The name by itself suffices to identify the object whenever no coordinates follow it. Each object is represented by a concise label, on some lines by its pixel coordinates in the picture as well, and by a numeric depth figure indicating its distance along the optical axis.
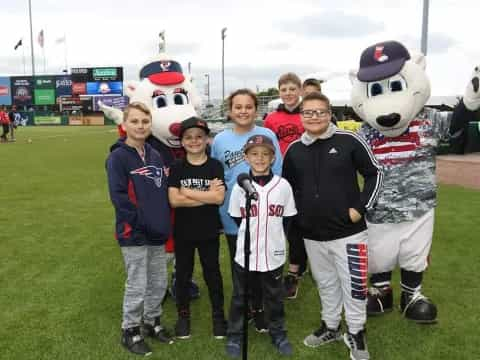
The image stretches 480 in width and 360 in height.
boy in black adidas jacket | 2.96
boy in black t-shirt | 3.13
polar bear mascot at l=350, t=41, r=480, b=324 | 3.23
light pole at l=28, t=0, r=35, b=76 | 46.44
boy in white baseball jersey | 2.98
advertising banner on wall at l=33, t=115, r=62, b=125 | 50.66
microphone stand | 2.25
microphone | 2.19
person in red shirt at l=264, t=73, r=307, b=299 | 4.02
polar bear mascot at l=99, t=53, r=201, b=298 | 3.55
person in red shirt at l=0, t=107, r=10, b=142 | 22.58
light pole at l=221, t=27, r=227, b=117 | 30.34
